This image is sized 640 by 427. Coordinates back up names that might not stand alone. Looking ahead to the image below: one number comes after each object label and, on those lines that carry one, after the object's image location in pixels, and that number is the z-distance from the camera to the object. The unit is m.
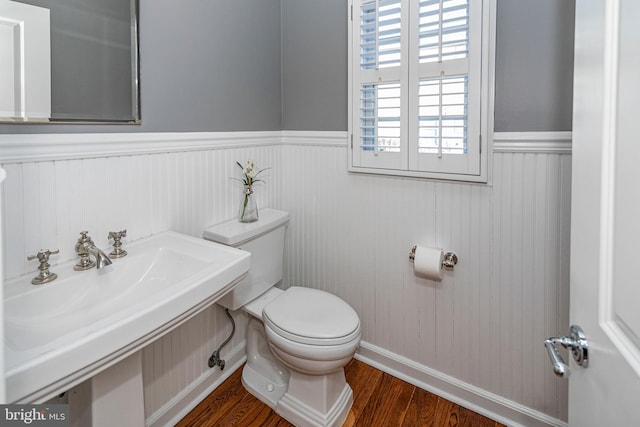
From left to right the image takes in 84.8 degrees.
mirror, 1.02
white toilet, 1.46
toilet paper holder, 1.62
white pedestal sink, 0.71
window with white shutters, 1.47
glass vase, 1.80
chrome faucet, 1.10
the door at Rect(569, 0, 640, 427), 0.47
